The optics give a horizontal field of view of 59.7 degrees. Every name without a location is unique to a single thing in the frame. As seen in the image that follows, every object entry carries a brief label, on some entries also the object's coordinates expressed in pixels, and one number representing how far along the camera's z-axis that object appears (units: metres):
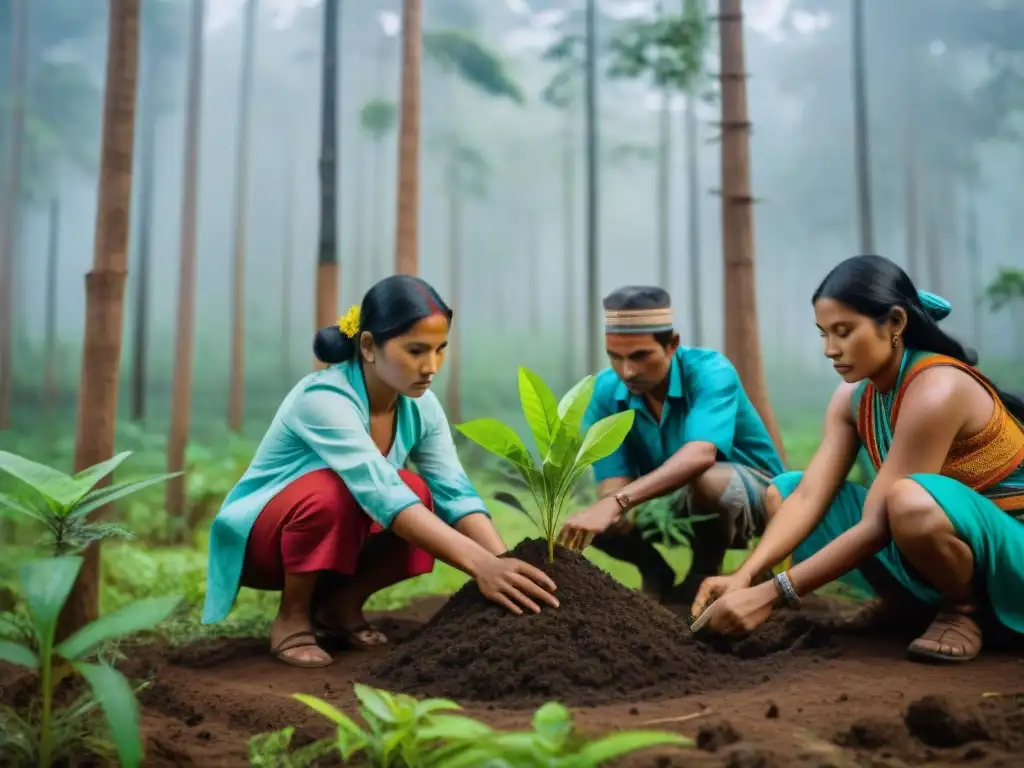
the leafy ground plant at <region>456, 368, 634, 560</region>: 2.23
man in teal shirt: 2.81
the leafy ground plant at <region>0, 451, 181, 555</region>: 1.85
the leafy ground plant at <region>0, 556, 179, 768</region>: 1.33
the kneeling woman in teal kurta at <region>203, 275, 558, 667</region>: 2.32
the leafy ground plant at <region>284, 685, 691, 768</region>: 1.24
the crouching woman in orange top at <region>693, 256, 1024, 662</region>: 2.12
